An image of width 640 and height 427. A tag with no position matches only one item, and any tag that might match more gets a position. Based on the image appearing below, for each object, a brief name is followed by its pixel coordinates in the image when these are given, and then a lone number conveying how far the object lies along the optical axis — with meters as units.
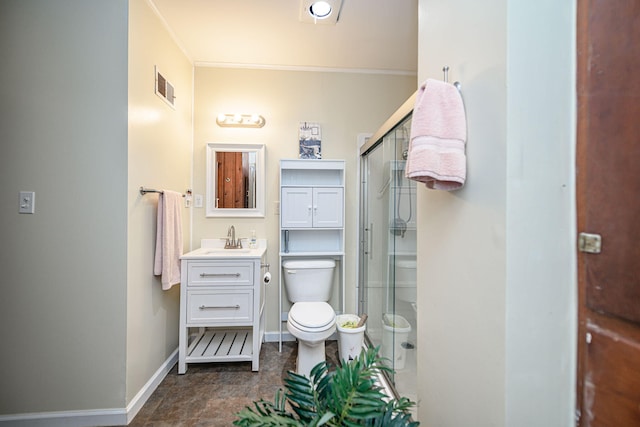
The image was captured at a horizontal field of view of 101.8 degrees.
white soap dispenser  2.37
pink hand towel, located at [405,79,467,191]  0.75
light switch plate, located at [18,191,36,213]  1.40
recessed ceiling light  1.69
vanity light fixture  2.36
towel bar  1.59
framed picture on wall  2.43
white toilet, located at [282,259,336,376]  1.75
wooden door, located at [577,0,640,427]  0.52
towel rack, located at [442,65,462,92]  0.88
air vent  1.79
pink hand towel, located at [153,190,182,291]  1.72
